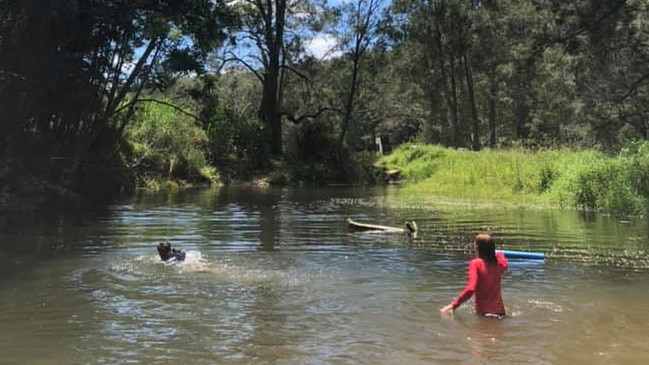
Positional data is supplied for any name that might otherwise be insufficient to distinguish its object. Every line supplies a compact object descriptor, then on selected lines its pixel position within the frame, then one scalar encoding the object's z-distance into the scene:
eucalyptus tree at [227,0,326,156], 49.25
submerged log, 17.77
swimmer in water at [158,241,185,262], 12.66
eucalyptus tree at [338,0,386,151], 52.09
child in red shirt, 8.57
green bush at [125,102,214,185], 37.84
